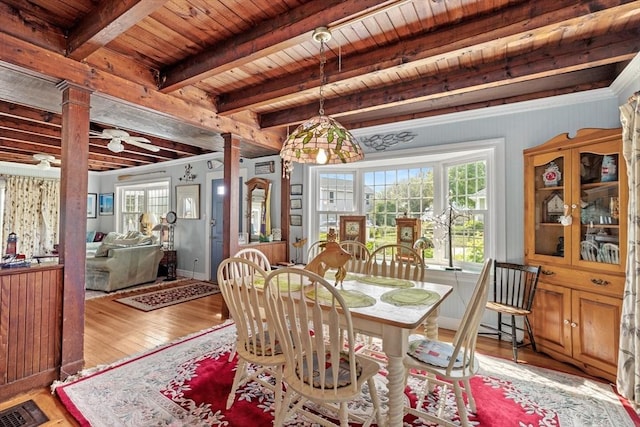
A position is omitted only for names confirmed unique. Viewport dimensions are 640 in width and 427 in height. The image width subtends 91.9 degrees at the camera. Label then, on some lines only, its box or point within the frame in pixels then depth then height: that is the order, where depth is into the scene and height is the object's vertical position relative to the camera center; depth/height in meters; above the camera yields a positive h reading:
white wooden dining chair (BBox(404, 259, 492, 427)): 1.58 -0.81
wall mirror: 4.89 +0.14
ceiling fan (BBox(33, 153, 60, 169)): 5.22 +0.99
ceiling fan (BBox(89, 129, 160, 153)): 3.57 +0.96
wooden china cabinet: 2.30 -0.20
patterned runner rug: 4.20 -1.18
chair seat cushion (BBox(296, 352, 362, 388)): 1.48 -0.79
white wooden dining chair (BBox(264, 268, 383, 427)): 1.40 -0.75
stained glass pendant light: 2.03 +0.51
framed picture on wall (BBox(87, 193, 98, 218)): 7.98 +0.32
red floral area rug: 1.86 -1.21
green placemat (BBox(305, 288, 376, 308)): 1.82 -0.51
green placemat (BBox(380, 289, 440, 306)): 1.88 -0.51
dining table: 1.53 -0.52
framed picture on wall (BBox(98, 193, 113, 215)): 7.82 +0.34
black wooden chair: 2.70 -0.73
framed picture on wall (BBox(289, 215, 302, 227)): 4.56 -0.04
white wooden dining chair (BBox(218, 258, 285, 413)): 1.74 -0.73
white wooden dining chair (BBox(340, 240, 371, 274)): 2.99 -0.46
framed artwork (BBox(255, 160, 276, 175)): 4.89 +0.80
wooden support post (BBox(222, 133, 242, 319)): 3.70 +0.24
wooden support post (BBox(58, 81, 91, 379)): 2.29 -0.02
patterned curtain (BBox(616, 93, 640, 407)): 1.94 -0.43
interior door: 5.66 -0.17
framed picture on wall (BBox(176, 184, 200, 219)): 5.89 +0.31
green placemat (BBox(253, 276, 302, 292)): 2.12 -0.50
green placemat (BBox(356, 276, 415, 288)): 2.33 -0.50
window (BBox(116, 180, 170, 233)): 6.85 +0.33
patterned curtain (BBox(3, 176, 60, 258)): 6.80 +0.09
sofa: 4.87 -0.77
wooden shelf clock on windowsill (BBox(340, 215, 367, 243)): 4.05 -0.14
